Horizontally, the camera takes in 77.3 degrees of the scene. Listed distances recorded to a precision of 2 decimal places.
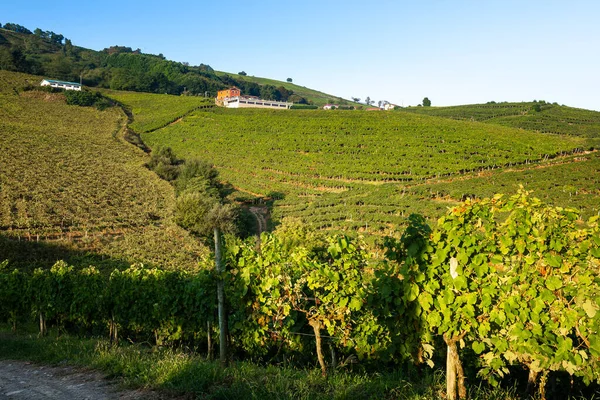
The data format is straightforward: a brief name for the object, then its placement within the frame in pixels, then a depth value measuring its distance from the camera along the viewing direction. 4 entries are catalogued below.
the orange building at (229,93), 122.25
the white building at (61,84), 84.00
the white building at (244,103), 101.75
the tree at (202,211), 30.94
